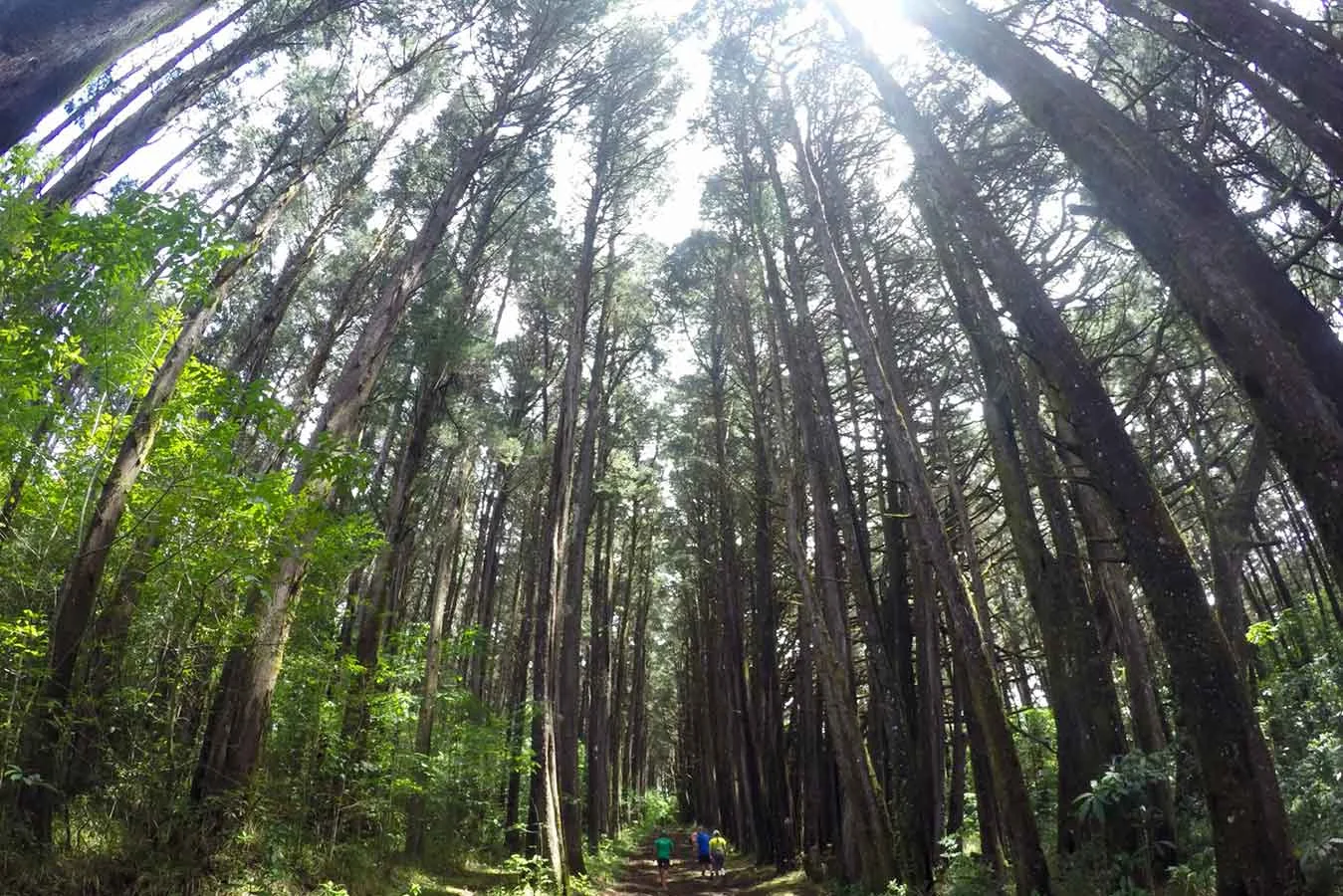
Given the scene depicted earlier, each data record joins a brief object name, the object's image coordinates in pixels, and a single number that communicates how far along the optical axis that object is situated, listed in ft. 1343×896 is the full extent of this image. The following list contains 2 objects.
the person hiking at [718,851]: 48.80
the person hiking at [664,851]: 51.60
